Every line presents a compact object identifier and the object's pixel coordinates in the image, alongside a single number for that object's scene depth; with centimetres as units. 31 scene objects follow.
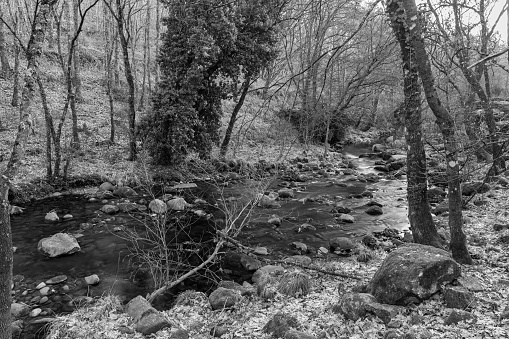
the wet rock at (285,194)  1418
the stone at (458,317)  413
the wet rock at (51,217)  1050
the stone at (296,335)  428
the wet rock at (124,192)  1321
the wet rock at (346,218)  1134
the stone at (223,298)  595
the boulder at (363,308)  452
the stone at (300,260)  772
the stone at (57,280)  709
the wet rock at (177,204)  1194
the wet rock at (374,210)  1205
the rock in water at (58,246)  829
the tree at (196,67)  1545
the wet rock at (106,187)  1356
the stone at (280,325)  462
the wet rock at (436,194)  1318
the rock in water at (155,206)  1068
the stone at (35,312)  597
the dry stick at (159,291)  615
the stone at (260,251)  876
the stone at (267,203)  1259
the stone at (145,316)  511
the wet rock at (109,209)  1134
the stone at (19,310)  589
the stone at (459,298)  446
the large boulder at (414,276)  470
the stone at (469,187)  1159
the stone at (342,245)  890
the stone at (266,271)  712
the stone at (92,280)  713
